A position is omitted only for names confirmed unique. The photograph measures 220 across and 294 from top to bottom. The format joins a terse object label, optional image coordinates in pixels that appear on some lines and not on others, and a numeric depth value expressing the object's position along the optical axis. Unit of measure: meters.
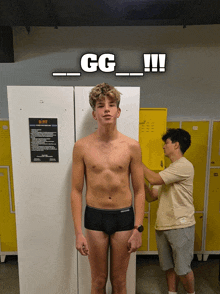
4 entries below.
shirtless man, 1.69
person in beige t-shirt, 2.02
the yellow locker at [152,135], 2.82
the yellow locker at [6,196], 2.83
